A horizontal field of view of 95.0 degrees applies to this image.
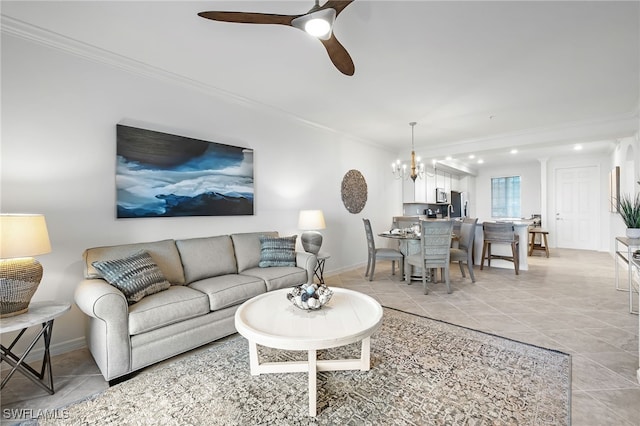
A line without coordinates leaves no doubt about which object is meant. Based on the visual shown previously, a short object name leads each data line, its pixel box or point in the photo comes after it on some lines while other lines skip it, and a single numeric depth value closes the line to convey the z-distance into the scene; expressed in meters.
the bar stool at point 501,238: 5.09
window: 9.15
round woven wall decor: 5.48
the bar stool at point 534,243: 6.78
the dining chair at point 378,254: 4.70
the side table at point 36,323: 1.72
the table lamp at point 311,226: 4.10
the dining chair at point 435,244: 4.00
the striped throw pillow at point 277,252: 3.40
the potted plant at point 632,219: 3.05
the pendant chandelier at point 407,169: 4.93
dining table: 4.50
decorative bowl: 2.05
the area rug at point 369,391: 1.64
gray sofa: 1.98
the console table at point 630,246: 2.87
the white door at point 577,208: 7.45
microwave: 7.92
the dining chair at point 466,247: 4.47
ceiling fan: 1.62
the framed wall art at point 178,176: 2.84
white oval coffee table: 1.66
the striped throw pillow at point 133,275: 2.21
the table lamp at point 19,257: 1.79
